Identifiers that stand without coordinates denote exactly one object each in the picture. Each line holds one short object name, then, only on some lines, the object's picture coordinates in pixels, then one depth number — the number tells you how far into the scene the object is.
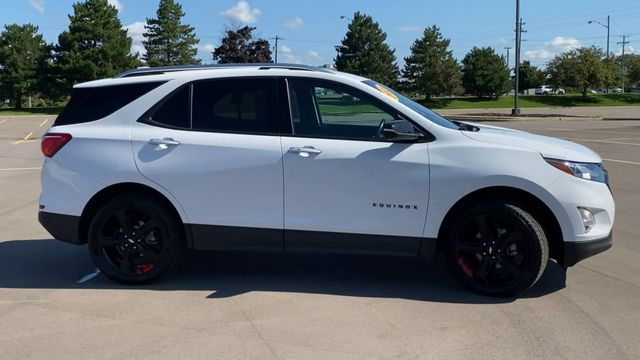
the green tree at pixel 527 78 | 102.00
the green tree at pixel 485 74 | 69.00
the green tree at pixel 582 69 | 58.91
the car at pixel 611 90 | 93.96
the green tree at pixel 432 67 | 65.25
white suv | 4.73
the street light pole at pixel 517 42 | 36.36
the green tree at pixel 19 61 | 61.38
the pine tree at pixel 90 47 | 59.75
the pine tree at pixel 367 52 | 68.75
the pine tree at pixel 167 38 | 71.38
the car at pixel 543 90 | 91.41
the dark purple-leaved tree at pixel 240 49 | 39.62
